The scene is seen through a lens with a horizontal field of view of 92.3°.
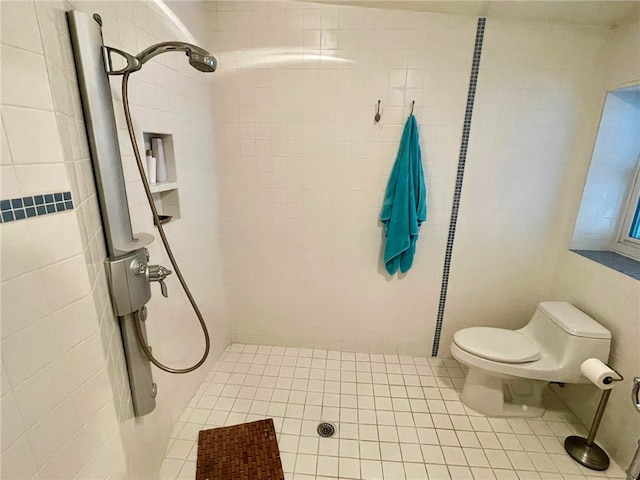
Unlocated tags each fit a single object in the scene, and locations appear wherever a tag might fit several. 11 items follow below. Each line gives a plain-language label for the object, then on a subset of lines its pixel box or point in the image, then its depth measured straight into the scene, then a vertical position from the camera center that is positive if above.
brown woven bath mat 1.48 -1.45
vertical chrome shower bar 0.89 -0.15
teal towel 1.91 -0.20
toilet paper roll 1.47 -0.95
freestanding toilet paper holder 1.54 -1.41
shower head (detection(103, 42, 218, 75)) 1.00 +0.33
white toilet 1.65 -1.01
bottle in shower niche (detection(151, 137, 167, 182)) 1.52 +0.01
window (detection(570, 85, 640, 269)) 1.78 -0.07
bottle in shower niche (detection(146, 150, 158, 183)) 1.46 -0.03
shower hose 1.02 -0.23
